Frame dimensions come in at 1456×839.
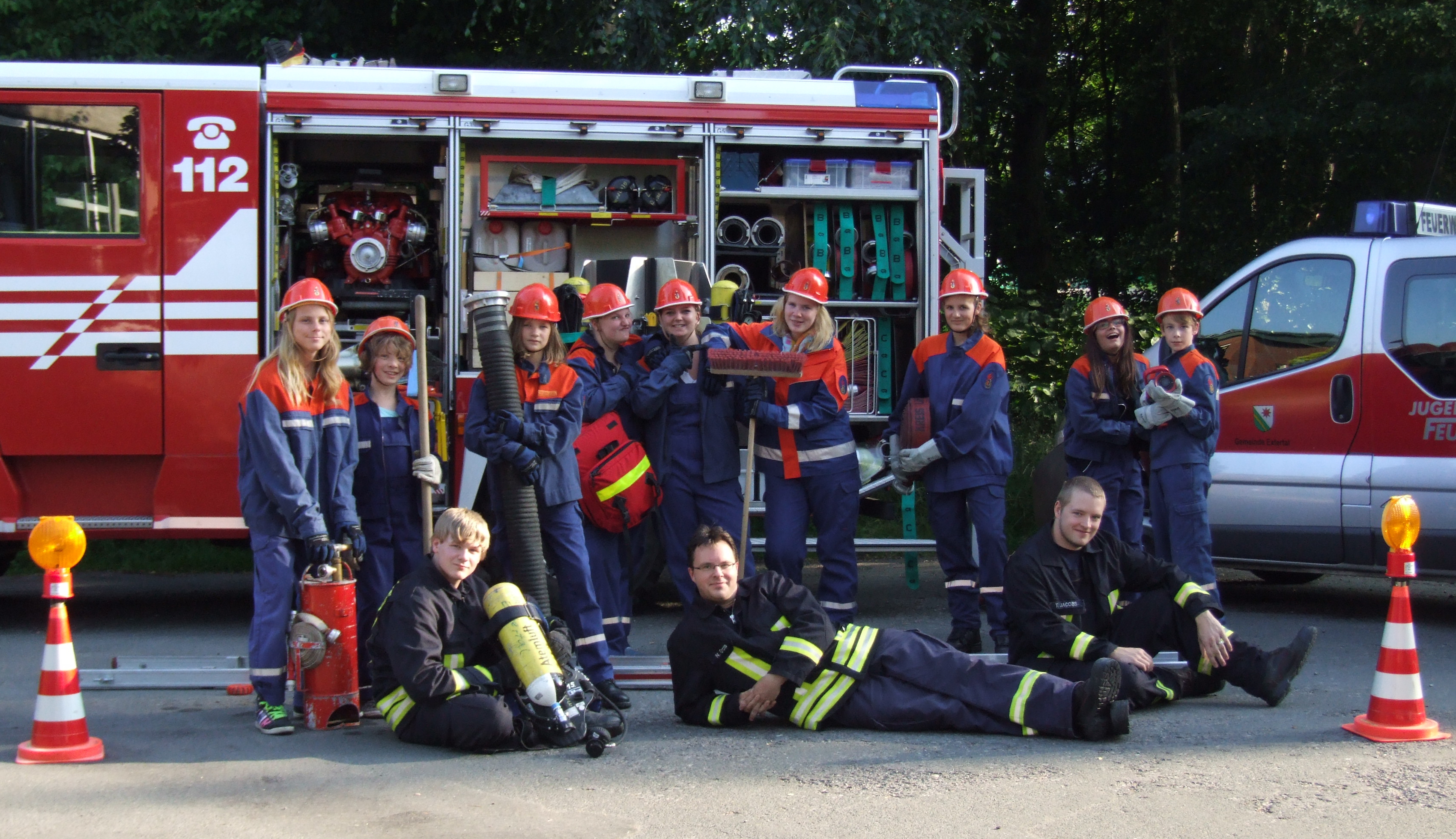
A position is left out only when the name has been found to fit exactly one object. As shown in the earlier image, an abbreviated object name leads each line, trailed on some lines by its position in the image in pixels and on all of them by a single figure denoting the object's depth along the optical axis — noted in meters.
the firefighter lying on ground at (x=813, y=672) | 5.05
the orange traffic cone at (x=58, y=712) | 4.75
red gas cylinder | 5.14
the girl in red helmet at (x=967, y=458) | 6.75
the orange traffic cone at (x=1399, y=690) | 5.00
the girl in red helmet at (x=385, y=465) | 5.92
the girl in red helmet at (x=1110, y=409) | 6.96
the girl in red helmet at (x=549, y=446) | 5.64
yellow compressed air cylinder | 4.81
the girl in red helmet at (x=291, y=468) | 5.20
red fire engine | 6.98
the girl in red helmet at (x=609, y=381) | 6.33
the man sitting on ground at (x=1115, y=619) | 5.30
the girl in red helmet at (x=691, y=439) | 6.60
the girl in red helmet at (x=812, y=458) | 6.70
